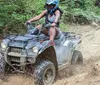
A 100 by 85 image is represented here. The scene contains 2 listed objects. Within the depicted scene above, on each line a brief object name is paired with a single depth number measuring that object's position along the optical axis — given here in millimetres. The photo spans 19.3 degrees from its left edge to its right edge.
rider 6543
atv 5840
